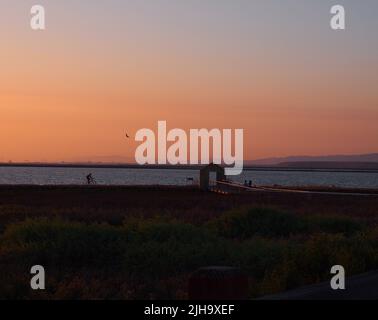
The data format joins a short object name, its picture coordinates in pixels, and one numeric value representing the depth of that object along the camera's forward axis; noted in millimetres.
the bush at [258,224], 23734
